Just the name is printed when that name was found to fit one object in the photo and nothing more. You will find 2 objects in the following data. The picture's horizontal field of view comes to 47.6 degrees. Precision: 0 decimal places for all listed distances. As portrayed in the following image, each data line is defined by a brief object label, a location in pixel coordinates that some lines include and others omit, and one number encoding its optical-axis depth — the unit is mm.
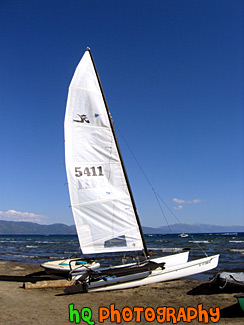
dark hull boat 8531
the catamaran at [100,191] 10180
